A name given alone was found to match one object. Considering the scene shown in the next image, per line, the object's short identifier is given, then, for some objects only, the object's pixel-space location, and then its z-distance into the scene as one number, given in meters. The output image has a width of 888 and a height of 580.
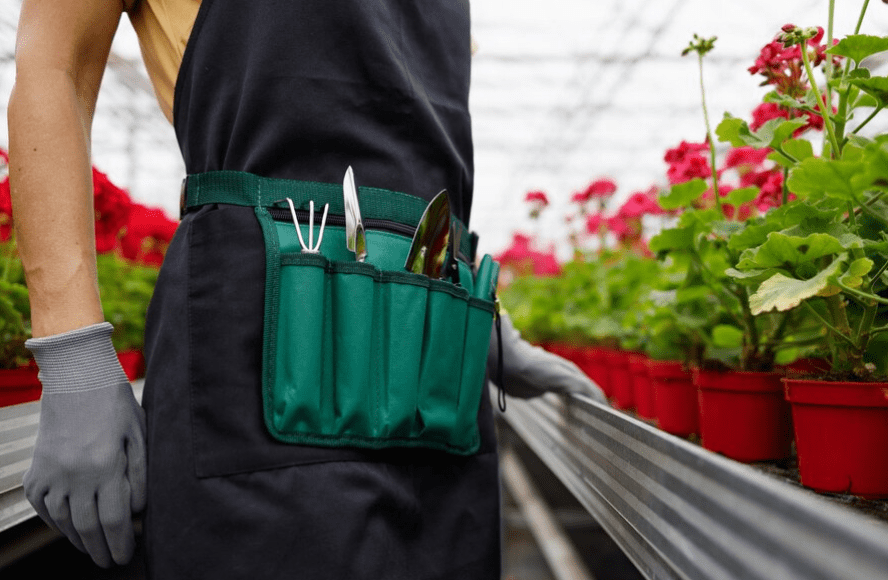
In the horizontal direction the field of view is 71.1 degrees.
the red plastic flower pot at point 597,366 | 1.80
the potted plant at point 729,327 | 0.87
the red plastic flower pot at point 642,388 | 1.36
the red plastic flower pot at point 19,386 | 1.00
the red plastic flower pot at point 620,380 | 1.59
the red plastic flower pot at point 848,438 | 0.66
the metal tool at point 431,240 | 0.76
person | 0.66
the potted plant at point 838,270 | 0.65
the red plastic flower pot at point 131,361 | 1.50
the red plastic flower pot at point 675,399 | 1.12
